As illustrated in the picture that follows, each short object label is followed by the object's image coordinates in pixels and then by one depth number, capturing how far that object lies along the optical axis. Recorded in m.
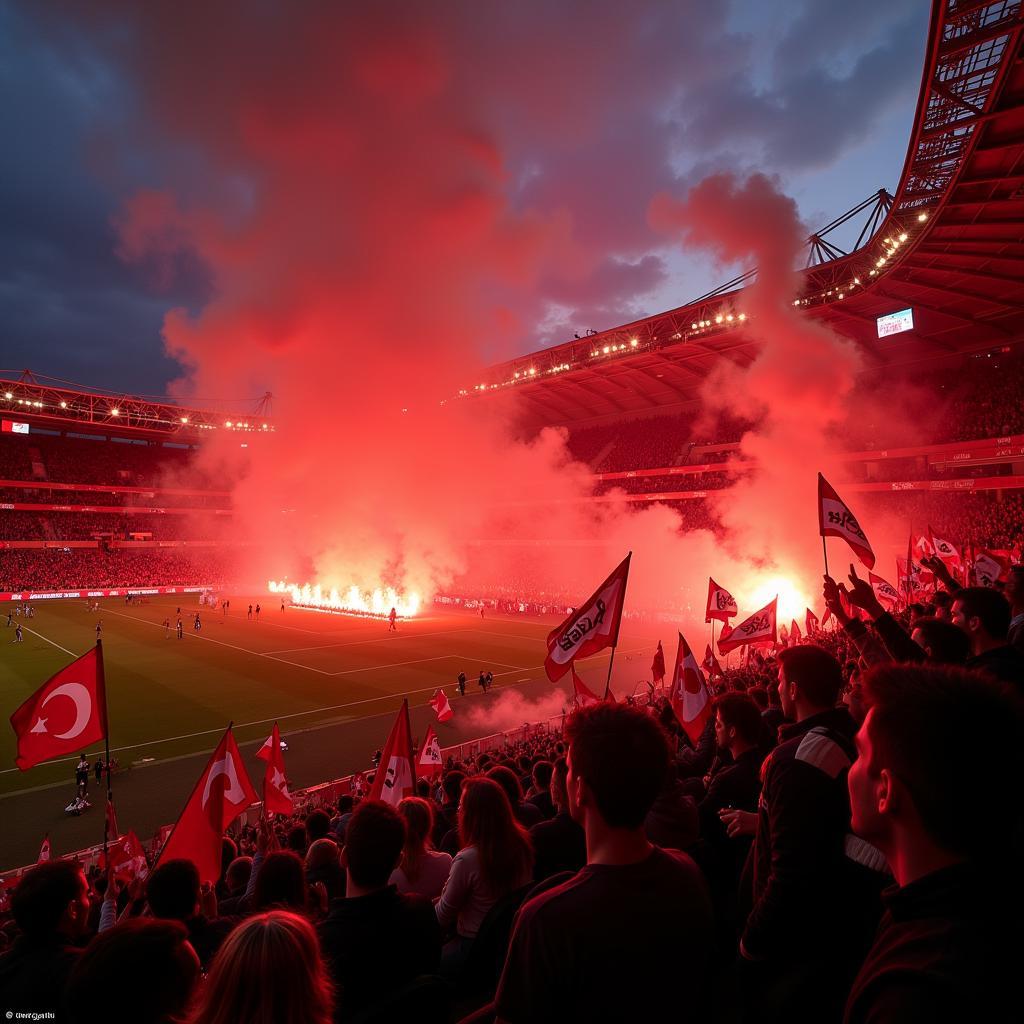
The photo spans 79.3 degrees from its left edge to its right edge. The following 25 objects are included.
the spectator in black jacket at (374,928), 2.42
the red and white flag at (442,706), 17.39
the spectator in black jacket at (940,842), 1.10
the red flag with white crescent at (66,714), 6.92
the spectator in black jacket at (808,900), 2.33
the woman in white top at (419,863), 4.19
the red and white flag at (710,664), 16.84
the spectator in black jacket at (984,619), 4.30
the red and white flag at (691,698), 9.54
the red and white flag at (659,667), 17.42
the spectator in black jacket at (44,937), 2.65
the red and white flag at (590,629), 7.36
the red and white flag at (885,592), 17.38
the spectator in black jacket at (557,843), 3.99
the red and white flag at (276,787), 10.36
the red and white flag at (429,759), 11.58
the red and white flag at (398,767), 7.74
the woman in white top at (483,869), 3.43
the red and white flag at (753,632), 14.24
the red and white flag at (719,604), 16.29
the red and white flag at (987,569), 12.41
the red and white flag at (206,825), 6.23
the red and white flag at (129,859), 8.89
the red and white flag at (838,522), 8.49
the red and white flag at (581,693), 13.29
